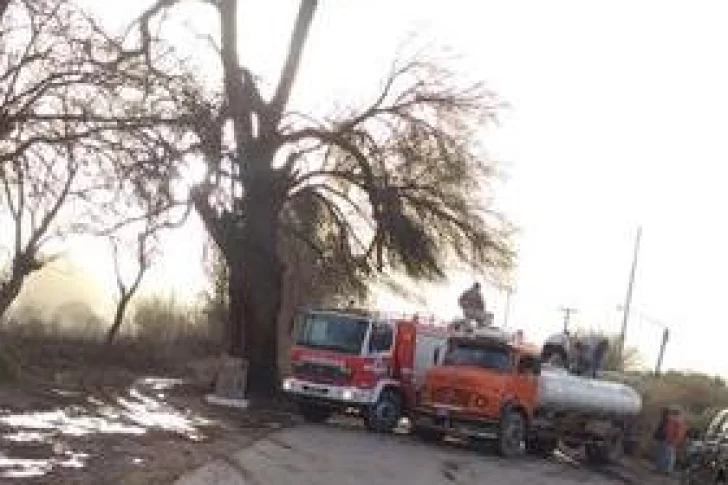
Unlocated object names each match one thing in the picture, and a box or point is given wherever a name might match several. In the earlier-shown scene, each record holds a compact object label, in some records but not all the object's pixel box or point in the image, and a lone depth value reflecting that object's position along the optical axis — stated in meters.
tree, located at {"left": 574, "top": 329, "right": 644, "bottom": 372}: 60.58
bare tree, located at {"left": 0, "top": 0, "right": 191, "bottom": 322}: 22.16
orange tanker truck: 35.25
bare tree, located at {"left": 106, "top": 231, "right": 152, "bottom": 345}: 45.43
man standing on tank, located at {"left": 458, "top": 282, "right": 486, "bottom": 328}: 40.03
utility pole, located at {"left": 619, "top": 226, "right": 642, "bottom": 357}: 64.31
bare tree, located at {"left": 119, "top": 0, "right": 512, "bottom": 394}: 41.03
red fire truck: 36.06
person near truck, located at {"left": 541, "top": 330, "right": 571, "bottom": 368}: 38.66
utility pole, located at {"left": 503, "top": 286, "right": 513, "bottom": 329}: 44.19
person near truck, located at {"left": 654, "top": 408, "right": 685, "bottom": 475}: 39.91
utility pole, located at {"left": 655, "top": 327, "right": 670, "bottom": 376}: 59.69
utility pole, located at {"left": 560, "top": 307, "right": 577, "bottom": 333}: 56.67
